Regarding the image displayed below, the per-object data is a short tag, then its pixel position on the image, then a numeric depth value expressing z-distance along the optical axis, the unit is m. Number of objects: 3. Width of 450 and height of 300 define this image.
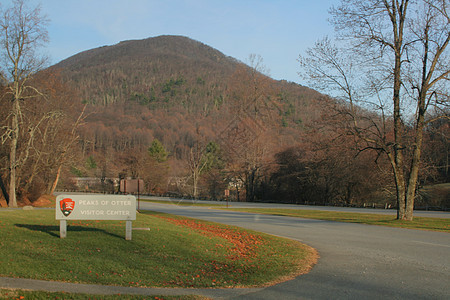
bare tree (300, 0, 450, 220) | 20.50
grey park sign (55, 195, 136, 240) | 10.49
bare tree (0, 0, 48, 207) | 28.52
